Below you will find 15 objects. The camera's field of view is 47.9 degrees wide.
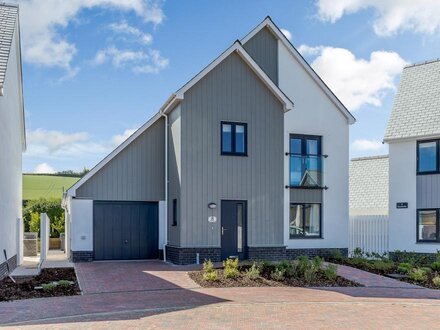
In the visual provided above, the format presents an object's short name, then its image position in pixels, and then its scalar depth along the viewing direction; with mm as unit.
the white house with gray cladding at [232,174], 17922
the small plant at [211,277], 14000
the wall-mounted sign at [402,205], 21531
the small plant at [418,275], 15414
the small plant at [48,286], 12373
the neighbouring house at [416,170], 20844
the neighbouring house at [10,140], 14987
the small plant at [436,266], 17094
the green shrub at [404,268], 16453
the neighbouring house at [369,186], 26156
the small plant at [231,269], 14391
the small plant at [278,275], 14555
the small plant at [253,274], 14422
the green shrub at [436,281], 14703
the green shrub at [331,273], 14891
